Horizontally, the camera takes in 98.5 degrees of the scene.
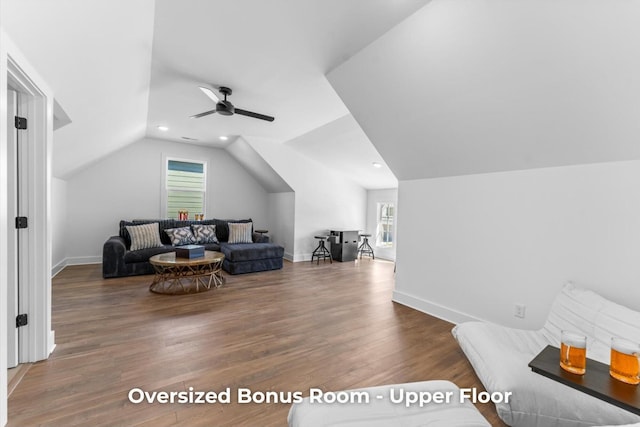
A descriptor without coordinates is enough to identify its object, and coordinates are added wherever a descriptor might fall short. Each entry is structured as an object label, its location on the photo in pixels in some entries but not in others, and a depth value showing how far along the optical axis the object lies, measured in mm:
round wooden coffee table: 3754
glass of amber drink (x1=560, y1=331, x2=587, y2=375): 1300
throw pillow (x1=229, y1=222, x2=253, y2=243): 5895
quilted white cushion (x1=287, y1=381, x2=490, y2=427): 1098
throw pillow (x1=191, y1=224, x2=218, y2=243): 5633
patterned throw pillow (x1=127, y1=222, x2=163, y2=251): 4848
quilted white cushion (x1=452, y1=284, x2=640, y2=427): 1440
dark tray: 1114
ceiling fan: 3047
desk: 6418
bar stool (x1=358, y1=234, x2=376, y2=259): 7052
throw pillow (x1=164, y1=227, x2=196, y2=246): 5297
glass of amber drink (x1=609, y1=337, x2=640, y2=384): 1207
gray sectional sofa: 4430
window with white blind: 6117
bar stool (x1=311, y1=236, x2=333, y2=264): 6355
